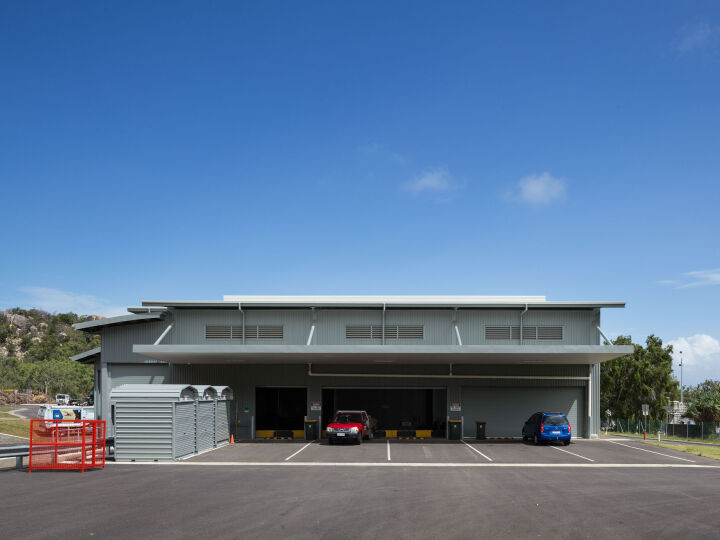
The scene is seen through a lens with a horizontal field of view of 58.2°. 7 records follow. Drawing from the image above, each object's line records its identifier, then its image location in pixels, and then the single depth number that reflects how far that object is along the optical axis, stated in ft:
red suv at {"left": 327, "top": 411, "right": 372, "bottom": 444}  92.07
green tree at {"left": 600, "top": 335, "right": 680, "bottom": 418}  185.57
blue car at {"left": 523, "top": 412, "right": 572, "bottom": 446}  92.79
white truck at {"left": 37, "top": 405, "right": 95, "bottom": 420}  99.87
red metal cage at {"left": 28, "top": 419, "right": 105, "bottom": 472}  63.14
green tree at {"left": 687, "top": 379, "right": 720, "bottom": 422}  164.25
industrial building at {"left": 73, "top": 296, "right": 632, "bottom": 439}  105.81
